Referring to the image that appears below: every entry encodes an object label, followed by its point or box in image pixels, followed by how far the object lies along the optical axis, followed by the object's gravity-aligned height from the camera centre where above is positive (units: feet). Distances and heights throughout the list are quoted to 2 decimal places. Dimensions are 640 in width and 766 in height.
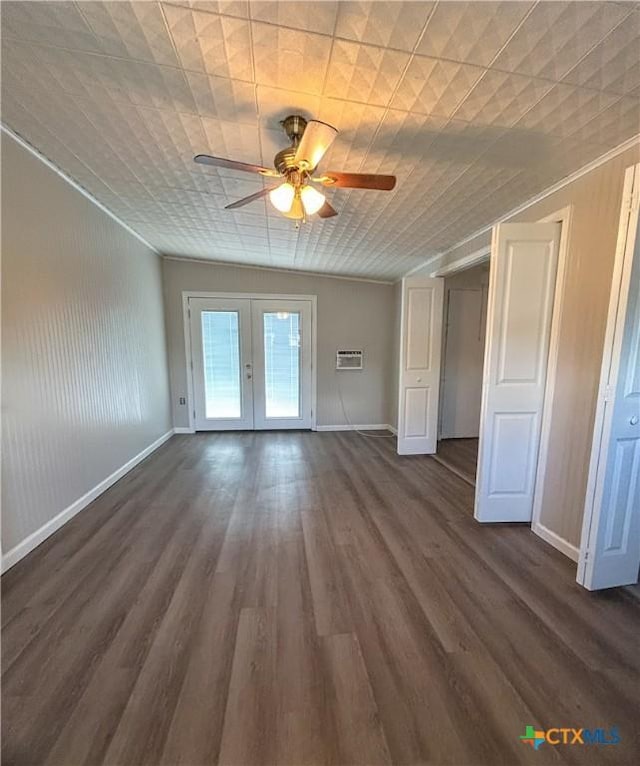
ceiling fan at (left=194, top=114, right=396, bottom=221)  5.18 +2.85
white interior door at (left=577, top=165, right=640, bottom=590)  5.22 -1.71
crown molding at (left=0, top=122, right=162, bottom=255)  6.55 +4.05
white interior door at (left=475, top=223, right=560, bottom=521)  7.39 -0.56
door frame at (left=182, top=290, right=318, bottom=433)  16.01 +0.57
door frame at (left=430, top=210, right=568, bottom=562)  7.02 -0.93
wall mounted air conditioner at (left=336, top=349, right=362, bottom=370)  17.26 -0.95
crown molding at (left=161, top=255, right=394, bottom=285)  15.75 +3.54
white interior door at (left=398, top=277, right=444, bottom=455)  12.81 -0.92
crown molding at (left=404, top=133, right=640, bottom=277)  5.67 +3.40
